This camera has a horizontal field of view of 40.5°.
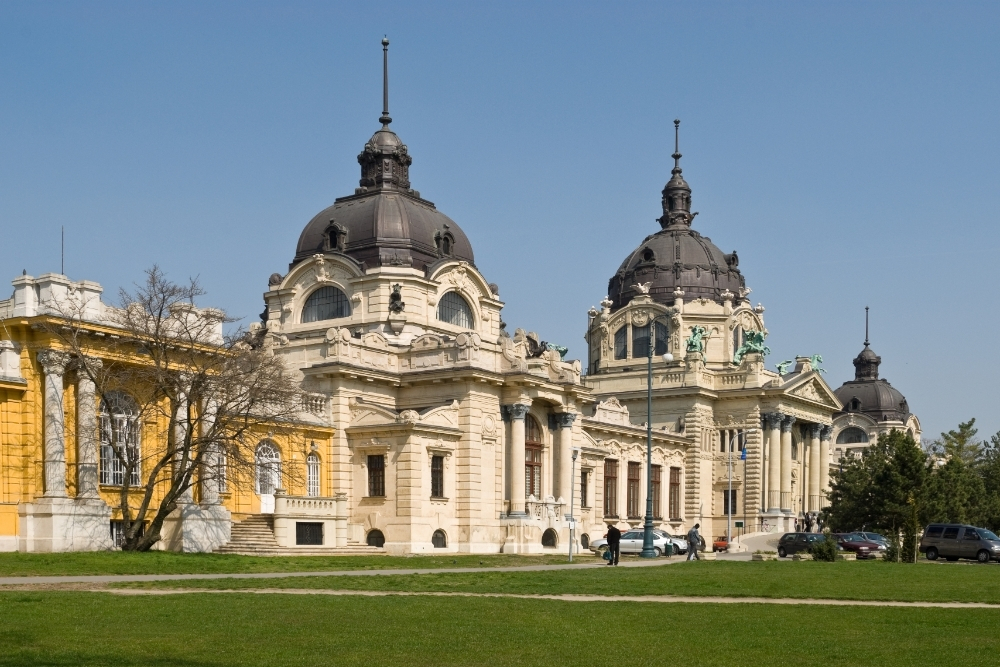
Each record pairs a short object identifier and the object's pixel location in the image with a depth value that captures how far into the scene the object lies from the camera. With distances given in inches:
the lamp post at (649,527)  2042.3
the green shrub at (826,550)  1985.7
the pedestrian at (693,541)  1964.8
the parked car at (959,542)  2100.1
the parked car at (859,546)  2369.6
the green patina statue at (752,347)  3678.6
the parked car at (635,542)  2439.7
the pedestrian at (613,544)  1759.4
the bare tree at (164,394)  1738.4
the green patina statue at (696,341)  3636.8
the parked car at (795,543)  2361.0
